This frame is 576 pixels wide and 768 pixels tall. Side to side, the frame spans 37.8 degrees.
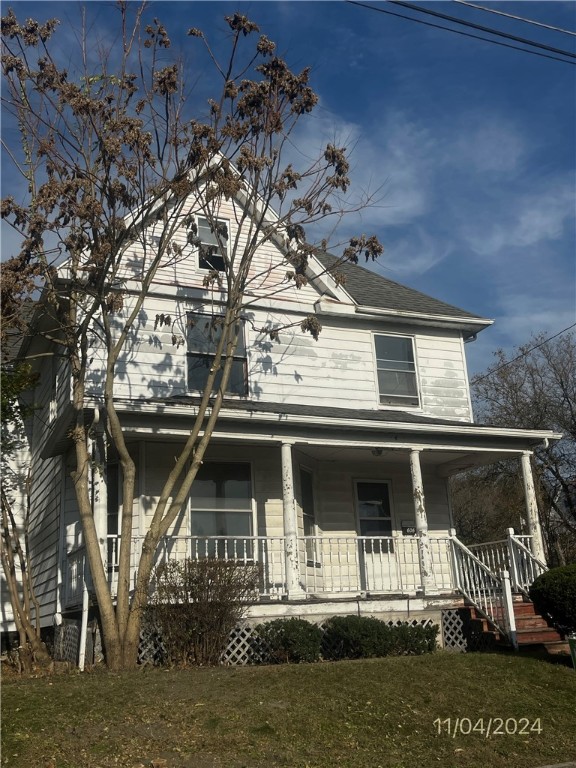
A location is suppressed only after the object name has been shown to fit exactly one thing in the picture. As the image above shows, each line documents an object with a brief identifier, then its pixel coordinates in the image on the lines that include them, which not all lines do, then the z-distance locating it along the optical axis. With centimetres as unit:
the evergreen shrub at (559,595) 1238
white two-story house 1440
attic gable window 1688
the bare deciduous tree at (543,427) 3116
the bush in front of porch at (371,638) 1276
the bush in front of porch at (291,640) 1226
